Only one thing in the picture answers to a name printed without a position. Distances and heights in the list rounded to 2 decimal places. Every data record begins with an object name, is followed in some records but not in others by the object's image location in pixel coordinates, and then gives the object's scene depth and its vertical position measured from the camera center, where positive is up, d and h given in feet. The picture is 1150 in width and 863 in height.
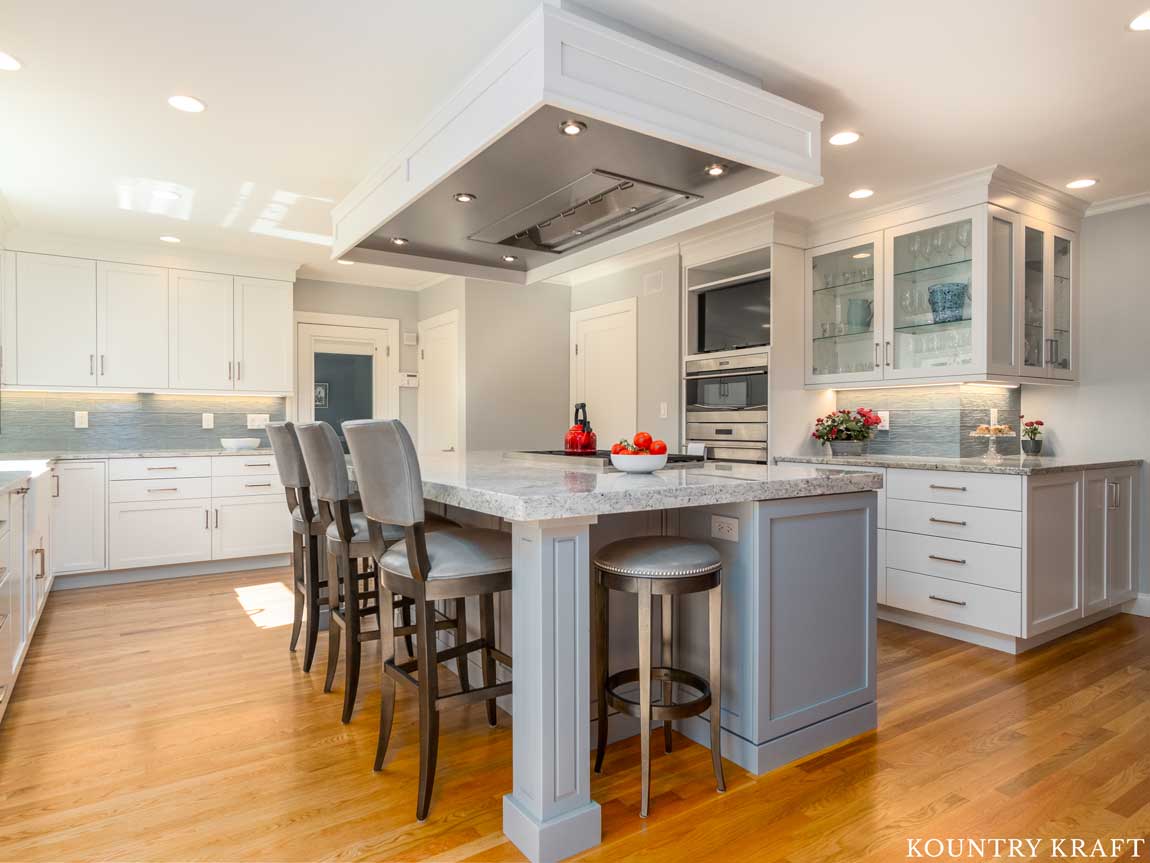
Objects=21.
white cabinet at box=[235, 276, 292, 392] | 17.39 +2.42
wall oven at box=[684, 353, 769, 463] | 14.26 +0.48
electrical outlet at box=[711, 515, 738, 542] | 6.96 -1.03
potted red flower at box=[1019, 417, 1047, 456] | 13.57 -0.20
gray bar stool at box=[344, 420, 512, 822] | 6.15 -1.26
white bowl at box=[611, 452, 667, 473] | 7.55 -0.38
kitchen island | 5.62 -1.74
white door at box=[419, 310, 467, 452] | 18.81 +1.21
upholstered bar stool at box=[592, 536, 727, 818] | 6.22 -1.62
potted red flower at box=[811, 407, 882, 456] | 13.88 -0.06
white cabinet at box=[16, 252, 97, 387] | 15.06 +2.42
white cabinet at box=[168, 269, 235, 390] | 16.62 +2.41
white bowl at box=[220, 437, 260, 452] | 17.37 -0.35
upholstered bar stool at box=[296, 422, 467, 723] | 7.89 -1.22
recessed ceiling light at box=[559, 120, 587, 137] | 6.51 +2.89
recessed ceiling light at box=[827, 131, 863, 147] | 10.05 +4.30
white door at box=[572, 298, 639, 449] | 17.69 +1.65
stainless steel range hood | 6.45 +2.91
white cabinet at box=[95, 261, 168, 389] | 15.87 +2.44
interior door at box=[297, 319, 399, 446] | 19.52 +1.67
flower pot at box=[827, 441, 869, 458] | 13.84 -0.40
